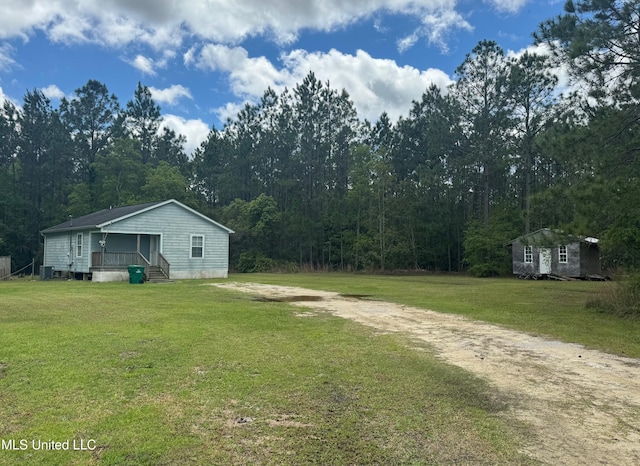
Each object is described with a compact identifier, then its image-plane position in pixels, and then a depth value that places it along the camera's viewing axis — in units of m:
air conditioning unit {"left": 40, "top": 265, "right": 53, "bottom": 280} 23.81
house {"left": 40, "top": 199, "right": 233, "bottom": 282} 22.09
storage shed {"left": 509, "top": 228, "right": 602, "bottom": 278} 27.16
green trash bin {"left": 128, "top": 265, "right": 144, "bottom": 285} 20.38
